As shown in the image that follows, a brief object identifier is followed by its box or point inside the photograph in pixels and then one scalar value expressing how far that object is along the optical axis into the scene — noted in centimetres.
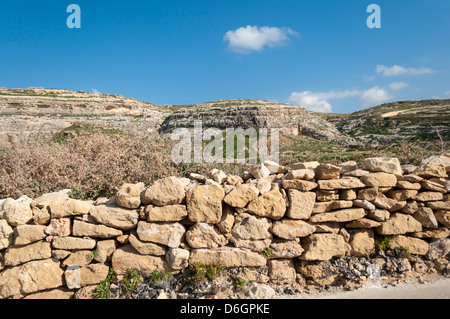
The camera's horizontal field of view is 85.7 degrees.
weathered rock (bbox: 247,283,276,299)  358
